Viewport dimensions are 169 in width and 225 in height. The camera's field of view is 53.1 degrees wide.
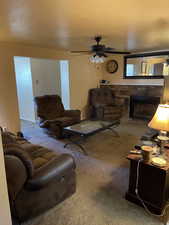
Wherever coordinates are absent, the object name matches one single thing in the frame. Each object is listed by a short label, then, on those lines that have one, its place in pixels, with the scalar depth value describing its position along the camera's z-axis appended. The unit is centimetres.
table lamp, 182
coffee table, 346
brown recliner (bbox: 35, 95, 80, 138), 409
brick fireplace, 570
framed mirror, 541
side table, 183
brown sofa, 157
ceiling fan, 337
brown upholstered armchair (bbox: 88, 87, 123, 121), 552
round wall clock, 642
